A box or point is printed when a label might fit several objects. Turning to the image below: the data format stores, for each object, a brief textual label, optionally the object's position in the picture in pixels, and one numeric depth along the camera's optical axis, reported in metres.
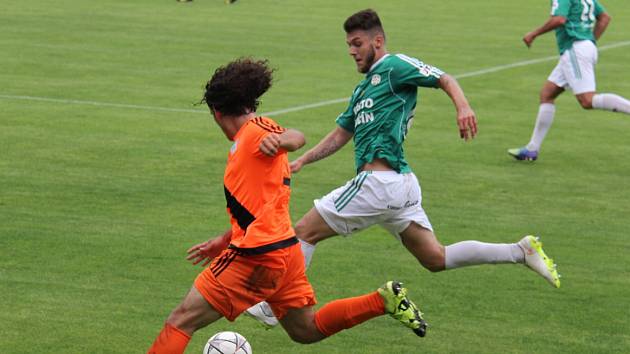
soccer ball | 16.05
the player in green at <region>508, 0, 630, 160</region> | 31.42
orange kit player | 14.37
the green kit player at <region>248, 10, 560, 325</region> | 18.02
